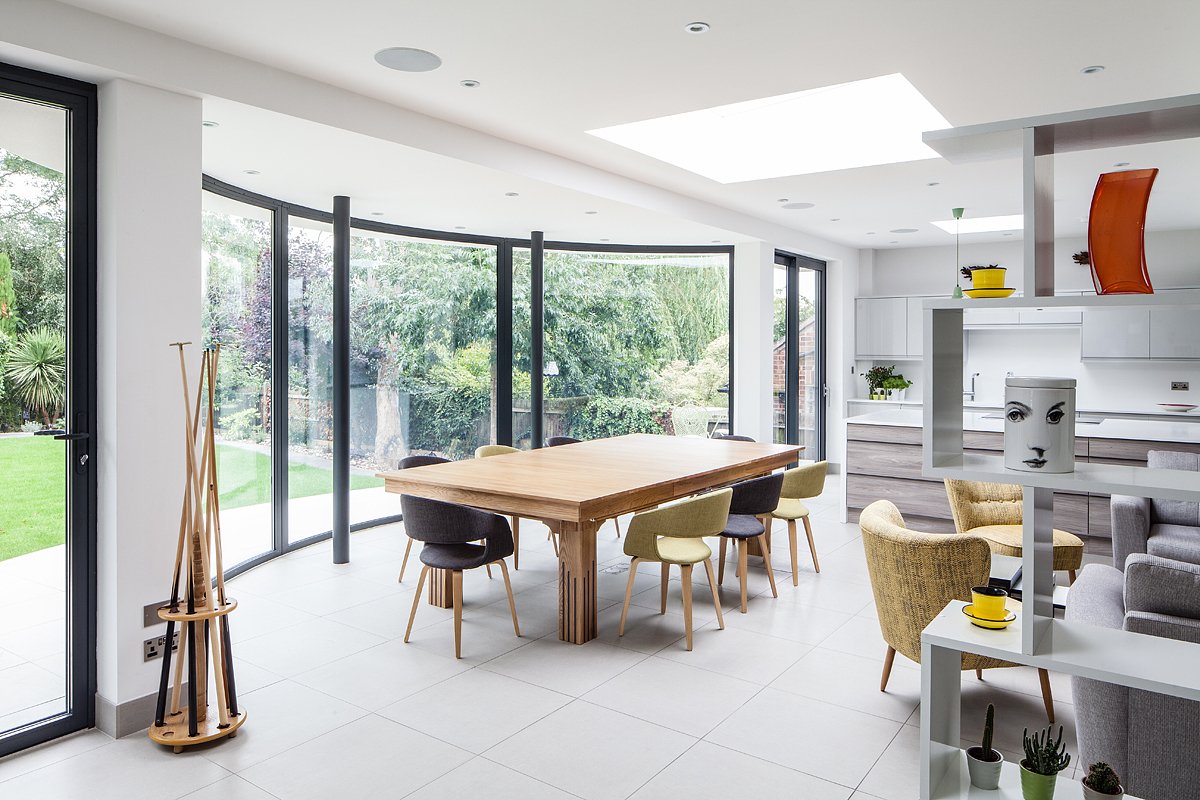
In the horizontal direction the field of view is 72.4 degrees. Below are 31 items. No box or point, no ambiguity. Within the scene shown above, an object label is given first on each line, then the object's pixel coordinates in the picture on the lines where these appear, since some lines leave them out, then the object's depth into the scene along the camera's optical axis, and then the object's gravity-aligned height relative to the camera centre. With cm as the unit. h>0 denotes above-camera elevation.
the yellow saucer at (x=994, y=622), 185 -54
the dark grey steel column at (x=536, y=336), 719 +44
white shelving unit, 164 -20
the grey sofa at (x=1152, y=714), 228 -94
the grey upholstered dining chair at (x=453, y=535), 390 -72
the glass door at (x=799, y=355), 913 +35
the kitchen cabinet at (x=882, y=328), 970 +69
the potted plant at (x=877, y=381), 974 +5
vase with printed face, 173 -9
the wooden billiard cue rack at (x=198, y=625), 302 -92
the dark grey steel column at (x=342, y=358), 555 +19
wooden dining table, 395 -52
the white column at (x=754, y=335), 834 +51
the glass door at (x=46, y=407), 299 -8
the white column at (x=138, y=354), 313 +12
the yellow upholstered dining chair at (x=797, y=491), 505 -66
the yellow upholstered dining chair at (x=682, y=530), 404 -73
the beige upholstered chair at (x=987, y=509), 462 -72
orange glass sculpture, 165 +31
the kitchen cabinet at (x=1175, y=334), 793 +50
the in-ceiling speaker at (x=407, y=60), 347 +141
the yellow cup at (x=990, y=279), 181 +24
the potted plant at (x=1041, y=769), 172 -81
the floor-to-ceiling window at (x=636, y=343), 807 +44
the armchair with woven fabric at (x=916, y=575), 293 -70
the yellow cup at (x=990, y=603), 185 -49
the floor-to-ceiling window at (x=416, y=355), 650 +26
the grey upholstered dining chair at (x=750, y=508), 453 -69
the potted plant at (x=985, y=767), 185 -86
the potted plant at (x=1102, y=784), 165 -81
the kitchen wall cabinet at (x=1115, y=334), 815 +51
